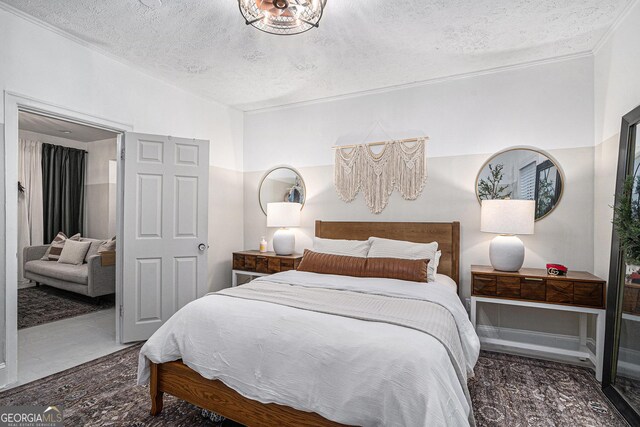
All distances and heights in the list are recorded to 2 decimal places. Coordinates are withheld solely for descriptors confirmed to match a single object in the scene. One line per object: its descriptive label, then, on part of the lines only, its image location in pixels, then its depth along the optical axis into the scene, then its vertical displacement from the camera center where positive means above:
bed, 1.37 -0.80
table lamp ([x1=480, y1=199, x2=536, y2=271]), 2.86 -0.13
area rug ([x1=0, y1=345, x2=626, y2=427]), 2.01 -1.33
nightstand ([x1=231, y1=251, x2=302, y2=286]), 3.87 -0.73
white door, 3.24 -0.29
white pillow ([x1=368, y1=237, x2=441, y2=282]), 3.00 -0.41
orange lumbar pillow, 2.83 -0.55
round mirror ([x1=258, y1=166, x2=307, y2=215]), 4.32 +0.24
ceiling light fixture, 2.09 +1.28
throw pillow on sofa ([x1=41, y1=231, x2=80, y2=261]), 5.18 -0.80
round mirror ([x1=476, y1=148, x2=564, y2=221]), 3.09 +0.33
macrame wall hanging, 3.61 +0.43
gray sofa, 4.35 -1.09
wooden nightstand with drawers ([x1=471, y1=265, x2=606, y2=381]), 2.58 -0.70
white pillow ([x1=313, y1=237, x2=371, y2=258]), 3.30 -0.43
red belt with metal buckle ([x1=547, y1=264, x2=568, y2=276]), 2.78 -0.50
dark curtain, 5.82 +0.17
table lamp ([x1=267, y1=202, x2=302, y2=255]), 4.02 -0.21
